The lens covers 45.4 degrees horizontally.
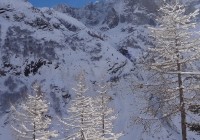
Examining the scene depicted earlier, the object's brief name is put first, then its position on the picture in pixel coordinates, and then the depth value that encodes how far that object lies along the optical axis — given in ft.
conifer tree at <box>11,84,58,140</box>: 53.21
